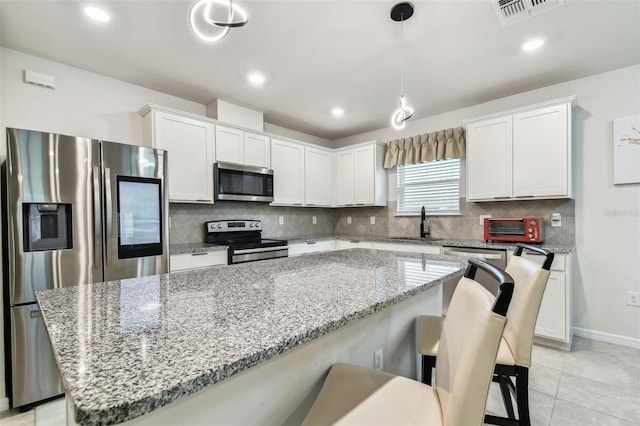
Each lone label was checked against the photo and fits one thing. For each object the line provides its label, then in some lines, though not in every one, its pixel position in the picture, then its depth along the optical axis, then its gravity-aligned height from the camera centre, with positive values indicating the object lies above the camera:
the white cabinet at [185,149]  2.89 +0.64
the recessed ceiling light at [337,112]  3.78 +1.27
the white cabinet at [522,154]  2.83 +0.55
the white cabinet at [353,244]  4.03 -0.49
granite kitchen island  0.50 -0.29
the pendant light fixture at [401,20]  1.91 +1.29
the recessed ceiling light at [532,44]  2.33 +1.29
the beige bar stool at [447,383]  0.68 -0.50
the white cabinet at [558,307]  2.63 -0.90
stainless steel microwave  3.29 +0.33
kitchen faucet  3.92 -0.29
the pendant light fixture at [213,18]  1.23 +1.33
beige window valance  3.70 +0.80
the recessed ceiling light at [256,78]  2.83 +1.29
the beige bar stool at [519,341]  1.22 -0.60
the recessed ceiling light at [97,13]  1.93 +1.31
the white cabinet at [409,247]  3.32 -0.46
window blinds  3.87 +0.28
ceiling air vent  1.76 +1.23
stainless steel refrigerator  1.90 -0.11
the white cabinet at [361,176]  4.32 +0.50
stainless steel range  3.14 -0.36
